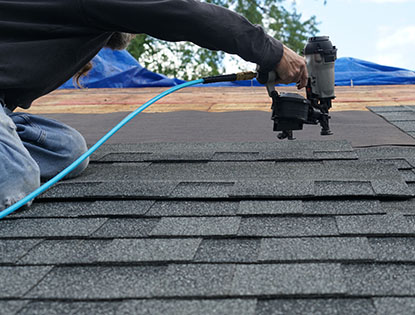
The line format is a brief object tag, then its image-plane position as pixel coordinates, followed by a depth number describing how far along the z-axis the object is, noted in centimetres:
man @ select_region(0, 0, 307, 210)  165
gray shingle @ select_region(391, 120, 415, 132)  261
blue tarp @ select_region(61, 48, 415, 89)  526
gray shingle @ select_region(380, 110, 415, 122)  293
